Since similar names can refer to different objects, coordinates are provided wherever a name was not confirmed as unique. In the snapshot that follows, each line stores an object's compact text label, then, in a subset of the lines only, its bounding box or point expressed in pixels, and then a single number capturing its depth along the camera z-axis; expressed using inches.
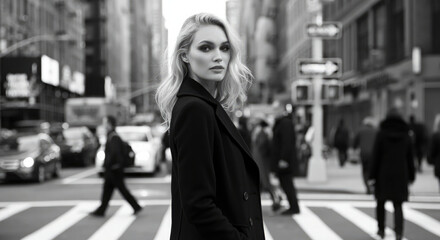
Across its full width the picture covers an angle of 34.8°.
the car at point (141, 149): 908.6
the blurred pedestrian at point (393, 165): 363.9
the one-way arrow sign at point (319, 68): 737.6
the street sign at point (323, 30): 742.4
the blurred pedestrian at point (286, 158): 478.0
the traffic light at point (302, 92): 766.0
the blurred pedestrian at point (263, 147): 587.5
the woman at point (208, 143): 117.4
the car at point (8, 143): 838.5
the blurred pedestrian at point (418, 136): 896.9
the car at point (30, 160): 799.1
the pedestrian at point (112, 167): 493.4
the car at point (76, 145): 1163.9
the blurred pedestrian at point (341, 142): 1059.3
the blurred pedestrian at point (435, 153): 478.0
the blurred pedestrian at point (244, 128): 574.9
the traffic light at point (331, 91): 772.6
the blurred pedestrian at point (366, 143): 618.0
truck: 1685.5
